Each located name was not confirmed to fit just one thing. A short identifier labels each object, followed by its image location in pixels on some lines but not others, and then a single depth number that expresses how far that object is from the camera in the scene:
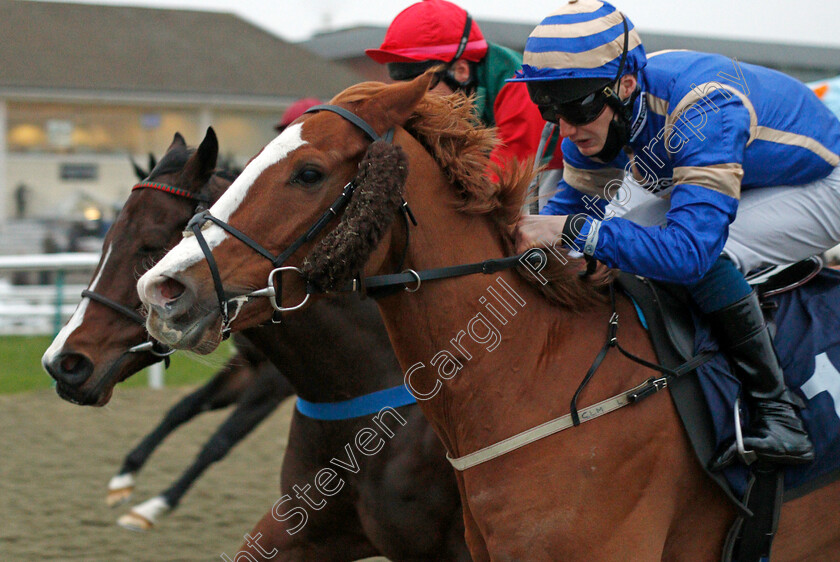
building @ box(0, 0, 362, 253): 41.56
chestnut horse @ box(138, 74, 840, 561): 3.99
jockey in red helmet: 6.66
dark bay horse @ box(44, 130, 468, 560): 5.65
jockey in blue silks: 4.34
